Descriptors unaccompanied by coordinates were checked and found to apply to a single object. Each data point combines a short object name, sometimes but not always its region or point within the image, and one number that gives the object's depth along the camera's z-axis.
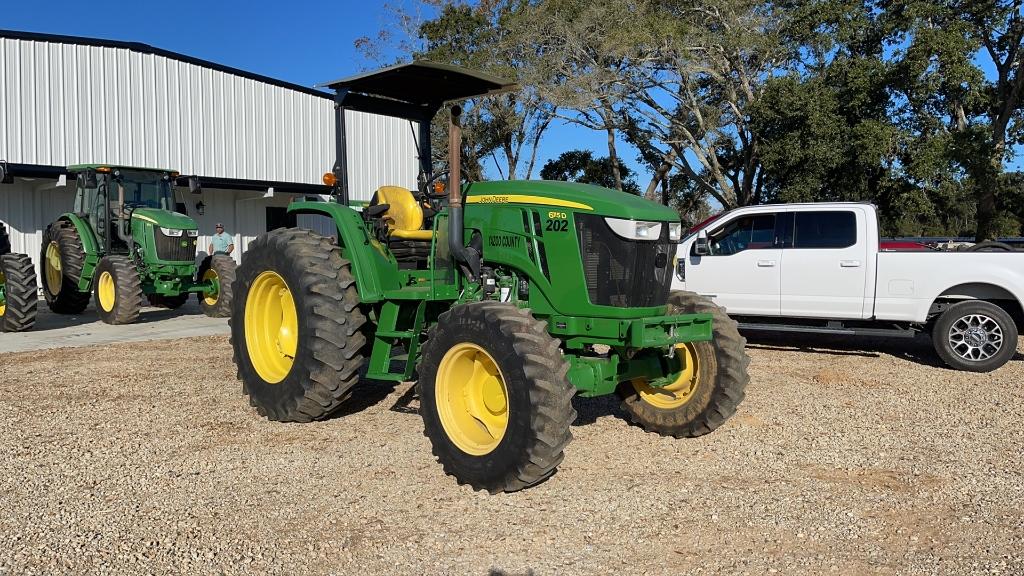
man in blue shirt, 16.11
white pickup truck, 8.69
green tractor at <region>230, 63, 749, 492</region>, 4.40
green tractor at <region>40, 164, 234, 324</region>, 12.85
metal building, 16.53
